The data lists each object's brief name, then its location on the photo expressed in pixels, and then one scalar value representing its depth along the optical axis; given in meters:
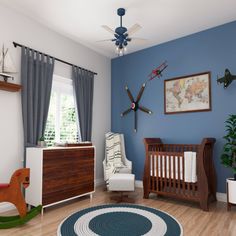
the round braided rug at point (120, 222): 2.12
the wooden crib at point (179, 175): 2.87
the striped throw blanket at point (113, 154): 3.89
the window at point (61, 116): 3.53
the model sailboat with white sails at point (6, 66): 2.72
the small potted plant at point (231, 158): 2.77
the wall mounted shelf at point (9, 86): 2.67
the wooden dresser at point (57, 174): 2.70
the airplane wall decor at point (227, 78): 3.18
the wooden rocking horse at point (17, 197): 2.26
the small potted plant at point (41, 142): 2.99
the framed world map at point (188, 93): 3.49
